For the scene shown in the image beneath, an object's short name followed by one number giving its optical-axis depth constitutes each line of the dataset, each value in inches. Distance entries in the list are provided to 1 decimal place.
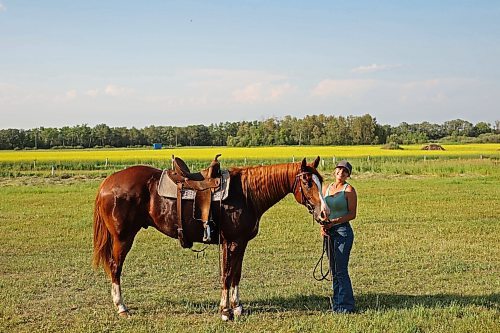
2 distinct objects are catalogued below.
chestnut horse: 235.3
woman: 242.4
